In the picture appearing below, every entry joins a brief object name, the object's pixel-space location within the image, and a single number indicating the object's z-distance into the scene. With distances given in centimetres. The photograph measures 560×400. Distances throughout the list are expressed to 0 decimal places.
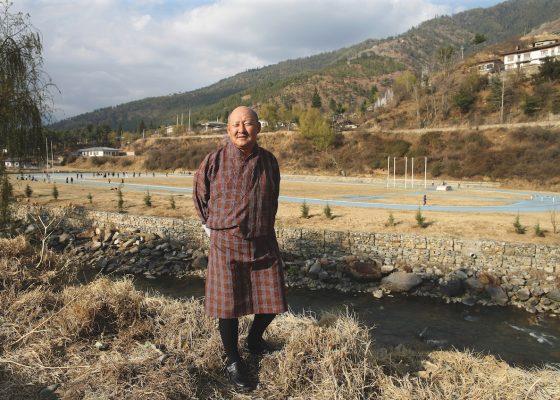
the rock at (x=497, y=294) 1046
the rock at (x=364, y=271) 1201
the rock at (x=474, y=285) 1097
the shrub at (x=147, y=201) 2050
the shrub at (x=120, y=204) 1998
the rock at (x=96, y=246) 1563
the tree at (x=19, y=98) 856
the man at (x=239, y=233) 278
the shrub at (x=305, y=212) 1689
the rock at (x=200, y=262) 1366
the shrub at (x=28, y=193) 2245
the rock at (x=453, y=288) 1093
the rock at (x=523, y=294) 1049
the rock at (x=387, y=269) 1232
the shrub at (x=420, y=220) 1465
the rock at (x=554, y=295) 1020
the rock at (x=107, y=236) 1622
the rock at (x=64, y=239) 1634
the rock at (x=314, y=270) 1256
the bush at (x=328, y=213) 1648
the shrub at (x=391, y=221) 1507
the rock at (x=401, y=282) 1135
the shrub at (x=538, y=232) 1320
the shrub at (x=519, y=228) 1342
